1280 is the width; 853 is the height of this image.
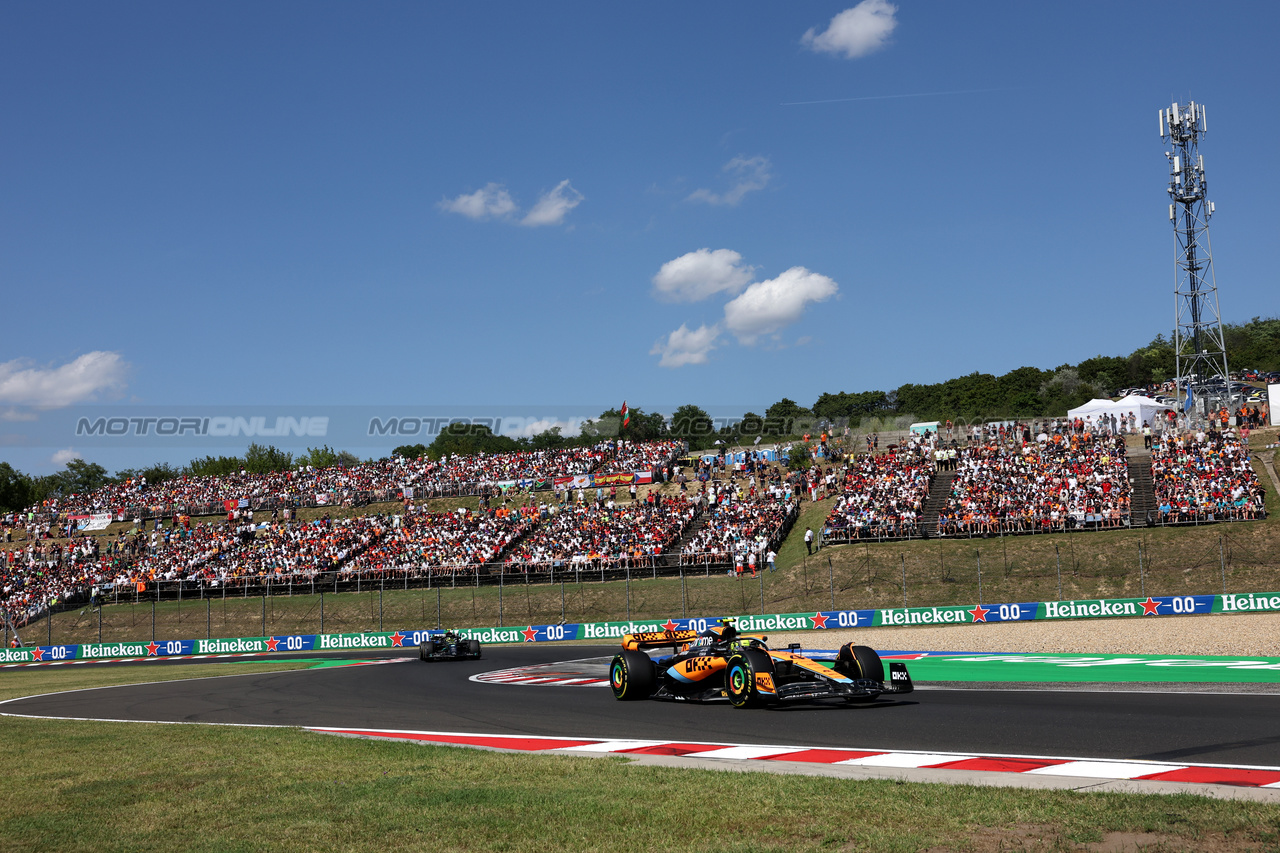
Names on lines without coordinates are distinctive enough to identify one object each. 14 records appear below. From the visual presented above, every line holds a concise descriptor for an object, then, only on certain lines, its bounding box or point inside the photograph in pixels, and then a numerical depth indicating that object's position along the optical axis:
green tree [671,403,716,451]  104.47
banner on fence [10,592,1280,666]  27.31
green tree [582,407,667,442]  103.88
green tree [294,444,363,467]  119.21
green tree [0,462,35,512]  85.69
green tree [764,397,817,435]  64.31
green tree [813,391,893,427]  119.81
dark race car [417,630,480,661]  27.05
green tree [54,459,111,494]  126.31
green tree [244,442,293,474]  113.00
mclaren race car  12.68
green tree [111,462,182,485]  106.36
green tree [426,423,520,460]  120.31
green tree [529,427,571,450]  111.25
